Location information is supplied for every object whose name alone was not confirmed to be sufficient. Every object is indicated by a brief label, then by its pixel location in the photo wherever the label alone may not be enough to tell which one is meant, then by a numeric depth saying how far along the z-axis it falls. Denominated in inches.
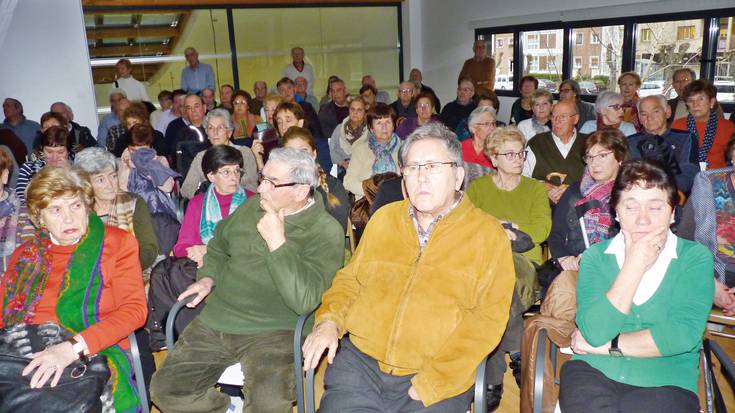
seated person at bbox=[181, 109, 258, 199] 158.6
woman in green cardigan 70.9
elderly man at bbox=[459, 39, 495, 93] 335.9
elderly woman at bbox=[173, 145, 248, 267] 118.9
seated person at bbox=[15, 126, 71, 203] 150.3
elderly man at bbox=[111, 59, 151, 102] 313.0
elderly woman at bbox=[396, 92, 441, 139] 216.4
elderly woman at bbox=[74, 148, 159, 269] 113.0
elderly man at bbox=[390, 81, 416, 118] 286.4
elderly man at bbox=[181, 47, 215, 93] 328.8
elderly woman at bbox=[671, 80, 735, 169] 174.2
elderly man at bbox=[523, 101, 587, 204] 153.4
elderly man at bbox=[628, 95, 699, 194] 143.7
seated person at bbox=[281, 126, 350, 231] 126.2
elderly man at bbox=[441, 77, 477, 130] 270.1
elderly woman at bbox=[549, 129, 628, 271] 105.5
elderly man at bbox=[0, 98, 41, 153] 249.0
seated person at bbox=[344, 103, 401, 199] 179.2
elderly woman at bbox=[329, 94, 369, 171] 214.1
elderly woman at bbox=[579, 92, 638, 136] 174.2
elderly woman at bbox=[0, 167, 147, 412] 81.9
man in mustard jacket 74.5
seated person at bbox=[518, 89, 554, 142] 191.3
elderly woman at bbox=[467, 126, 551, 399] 117.2
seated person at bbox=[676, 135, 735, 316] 101.7
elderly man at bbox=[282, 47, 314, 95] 354.0
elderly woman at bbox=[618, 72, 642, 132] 231.8
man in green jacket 84.0
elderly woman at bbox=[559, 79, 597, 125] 232.6
